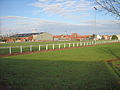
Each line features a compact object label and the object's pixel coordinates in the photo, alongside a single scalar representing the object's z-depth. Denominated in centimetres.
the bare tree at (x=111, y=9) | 591
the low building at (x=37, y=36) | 7622
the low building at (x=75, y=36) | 10531
